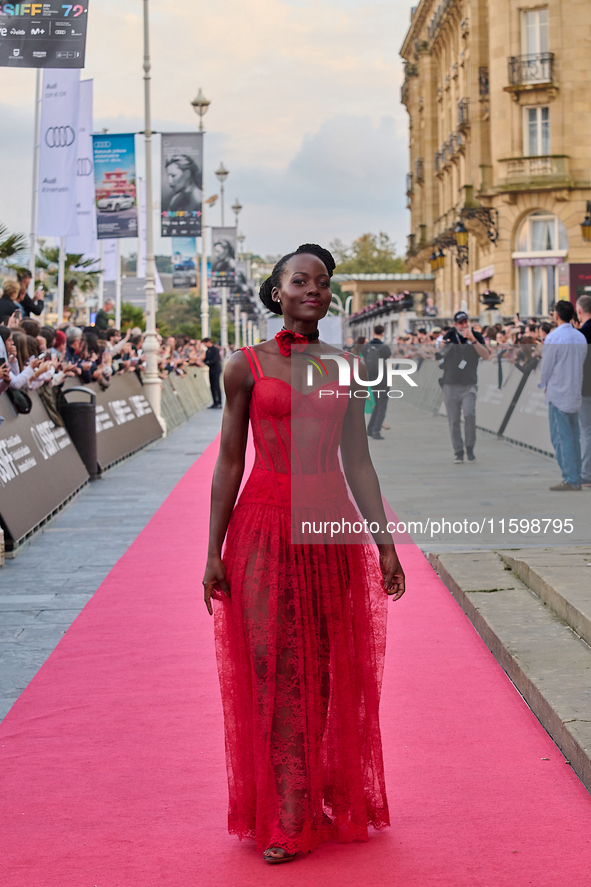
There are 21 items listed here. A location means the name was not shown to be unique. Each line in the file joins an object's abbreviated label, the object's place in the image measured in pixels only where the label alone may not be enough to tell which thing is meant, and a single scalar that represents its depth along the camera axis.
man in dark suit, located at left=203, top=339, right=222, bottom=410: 32.66
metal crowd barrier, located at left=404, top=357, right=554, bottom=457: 14.96
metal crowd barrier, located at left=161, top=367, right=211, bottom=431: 25.61
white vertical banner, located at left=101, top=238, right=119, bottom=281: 32.50
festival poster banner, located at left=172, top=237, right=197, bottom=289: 40.94
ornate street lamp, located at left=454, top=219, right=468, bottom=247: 43.81
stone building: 43.28
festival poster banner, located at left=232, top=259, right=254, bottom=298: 60.54
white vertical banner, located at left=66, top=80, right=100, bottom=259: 23.28
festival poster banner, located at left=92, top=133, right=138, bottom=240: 22.86
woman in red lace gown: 3.54
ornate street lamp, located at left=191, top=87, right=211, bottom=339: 43.41
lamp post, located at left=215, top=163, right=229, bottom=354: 55.72
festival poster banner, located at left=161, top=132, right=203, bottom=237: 26.52
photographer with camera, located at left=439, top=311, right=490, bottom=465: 14.29
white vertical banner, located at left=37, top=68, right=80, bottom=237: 20.78
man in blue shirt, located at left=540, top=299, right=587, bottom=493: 12.14
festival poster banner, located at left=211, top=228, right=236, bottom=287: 45.47
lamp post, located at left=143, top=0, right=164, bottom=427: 22.36
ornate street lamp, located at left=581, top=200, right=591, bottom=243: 32.53
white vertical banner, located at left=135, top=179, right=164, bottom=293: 35.00
